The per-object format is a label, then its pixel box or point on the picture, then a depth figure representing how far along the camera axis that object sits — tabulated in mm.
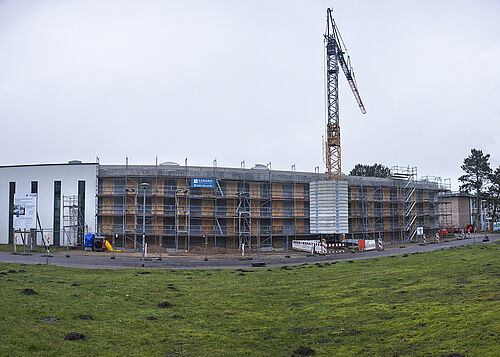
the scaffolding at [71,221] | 52000
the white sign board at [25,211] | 42969
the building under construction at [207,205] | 51875
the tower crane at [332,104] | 64000
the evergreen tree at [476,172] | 82125
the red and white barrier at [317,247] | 48156
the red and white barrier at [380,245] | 49444
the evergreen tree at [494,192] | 80862
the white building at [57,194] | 52312
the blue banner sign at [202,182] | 51812
